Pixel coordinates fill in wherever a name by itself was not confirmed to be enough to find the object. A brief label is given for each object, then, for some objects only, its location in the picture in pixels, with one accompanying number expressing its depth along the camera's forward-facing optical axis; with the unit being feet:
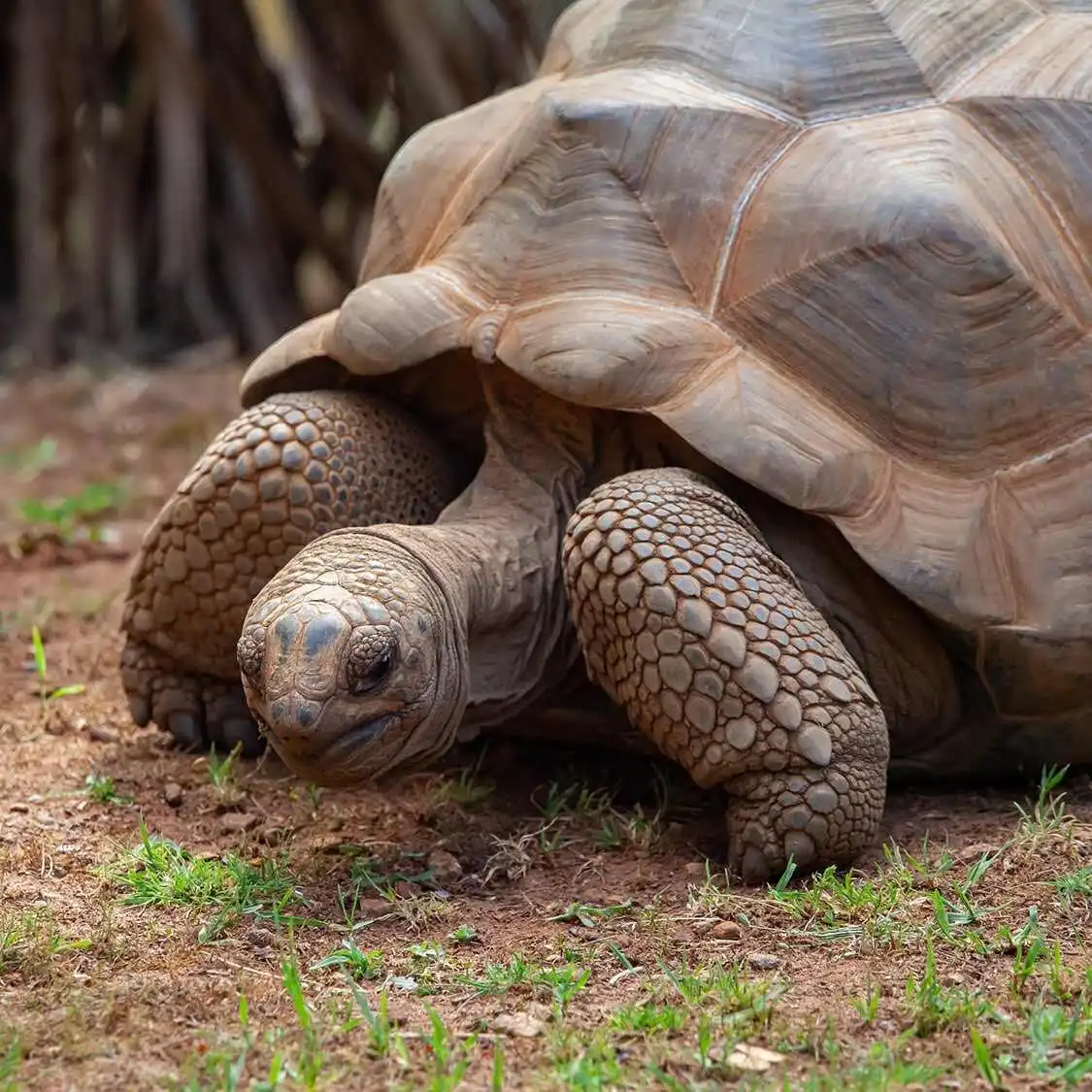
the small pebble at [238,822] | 23.77
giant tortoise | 21.76
